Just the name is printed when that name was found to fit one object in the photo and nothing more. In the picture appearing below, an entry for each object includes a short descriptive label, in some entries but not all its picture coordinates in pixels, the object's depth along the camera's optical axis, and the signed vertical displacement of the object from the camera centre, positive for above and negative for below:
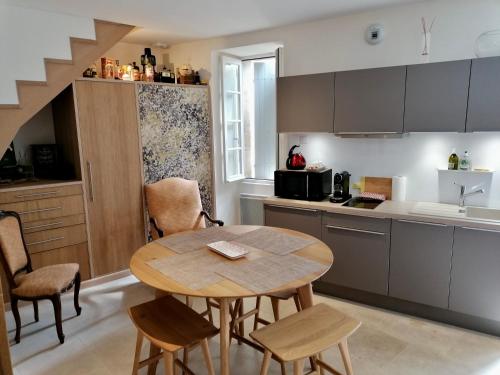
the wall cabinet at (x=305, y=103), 3.29 +0.33
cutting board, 3.37 -0.44
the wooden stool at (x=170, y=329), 1.77 -0.97
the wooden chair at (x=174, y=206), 3.73 -0.69
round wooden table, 1.71 -0.71
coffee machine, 3.45 -0.44
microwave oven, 3.38 -0.43
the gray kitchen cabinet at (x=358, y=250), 2.98 -0.95
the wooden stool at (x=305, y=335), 1.64 -0.93
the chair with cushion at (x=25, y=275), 2.68 -1.04
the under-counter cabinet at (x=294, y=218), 3.29 -0.75
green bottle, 3.00 -0.20
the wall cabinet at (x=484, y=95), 2.57 +0.30
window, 4.34 +0.28
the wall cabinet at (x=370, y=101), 2.95 +0.31
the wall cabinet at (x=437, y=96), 2.69 +0.31
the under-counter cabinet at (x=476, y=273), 2.57 -0.98
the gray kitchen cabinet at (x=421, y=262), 2.74 -0.96
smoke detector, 3.16 +0.91
